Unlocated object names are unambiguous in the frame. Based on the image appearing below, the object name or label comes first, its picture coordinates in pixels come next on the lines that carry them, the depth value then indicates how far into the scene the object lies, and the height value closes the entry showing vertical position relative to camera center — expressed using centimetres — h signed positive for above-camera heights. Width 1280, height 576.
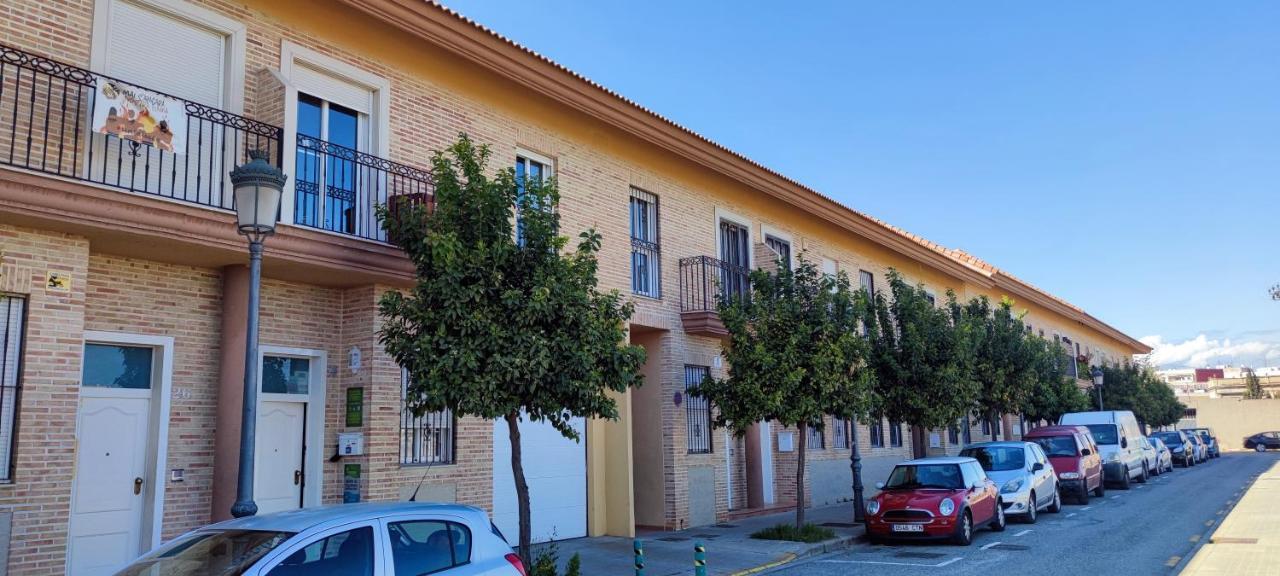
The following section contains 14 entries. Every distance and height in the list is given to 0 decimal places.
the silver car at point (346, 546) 525 -68
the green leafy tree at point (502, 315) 901 +112
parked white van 2495 -67
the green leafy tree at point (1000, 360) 2245 +146
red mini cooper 1377 -124
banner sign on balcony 869 +302
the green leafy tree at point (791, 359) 1397 +97
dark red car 2058 -88
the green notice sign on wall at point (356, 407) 1096 +28
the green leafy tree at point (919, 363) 1823 +114
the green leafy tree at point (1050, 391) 2530 +81
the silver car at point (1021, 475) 1659 -103
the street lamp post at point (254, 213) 740 +179
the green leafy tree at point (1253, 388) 8631 +250
